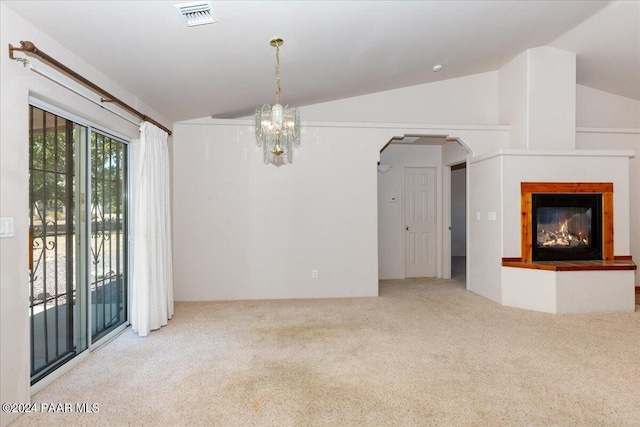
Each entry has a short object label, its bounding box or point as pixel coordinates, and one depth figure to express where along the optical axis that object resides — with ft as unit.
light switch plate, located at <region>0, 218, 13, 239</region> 6.57
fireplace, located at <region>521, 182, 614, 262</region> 14.66
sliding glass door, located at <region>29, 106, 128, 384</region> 8.28
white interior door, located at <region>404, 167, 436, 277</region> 20.90
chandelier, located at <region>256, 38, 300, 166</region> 10.17
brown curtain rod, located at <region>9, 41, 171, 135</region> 6.79
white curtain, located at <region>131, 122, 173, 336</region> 11.46
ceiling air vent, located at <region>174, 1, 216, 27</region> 7.41
